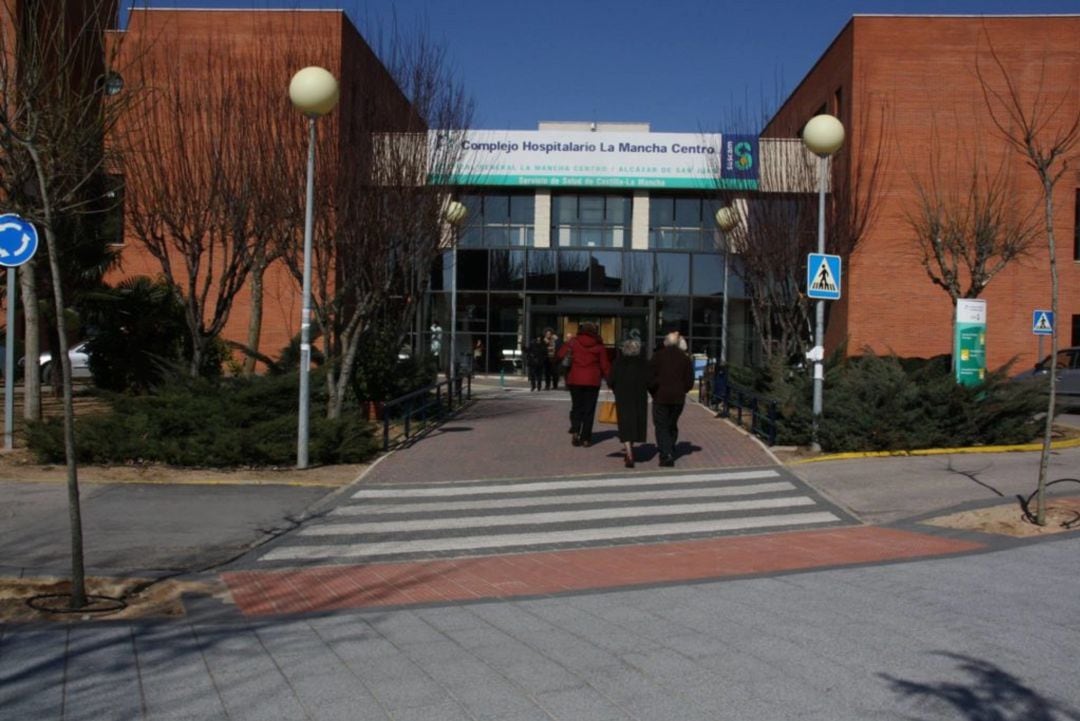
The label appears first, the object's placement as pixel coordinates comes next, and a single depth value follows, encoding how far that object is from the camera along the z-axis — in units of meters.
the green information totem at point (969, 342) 17.11
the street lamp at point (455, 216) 18.28
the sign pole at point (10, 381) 14.50
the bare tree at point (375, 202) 16.17
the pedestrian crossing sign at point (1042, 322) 26.72
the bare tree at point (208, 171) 16.59
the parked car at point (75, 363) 28.91
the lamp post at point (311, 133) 12.37
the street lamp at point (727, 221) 22.53
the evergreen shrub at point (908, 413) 14.49
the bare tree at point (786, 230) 21.72
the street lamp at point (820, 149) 14.59
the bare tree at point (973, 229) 22.06
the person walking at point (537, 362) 29.06
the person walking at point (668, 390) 13.54
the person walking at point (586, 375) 15.22
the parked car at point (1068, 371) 24.17
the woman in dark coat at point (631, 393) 13.53
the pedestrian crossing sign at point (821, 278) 14.70
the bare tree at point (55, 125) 6.89
